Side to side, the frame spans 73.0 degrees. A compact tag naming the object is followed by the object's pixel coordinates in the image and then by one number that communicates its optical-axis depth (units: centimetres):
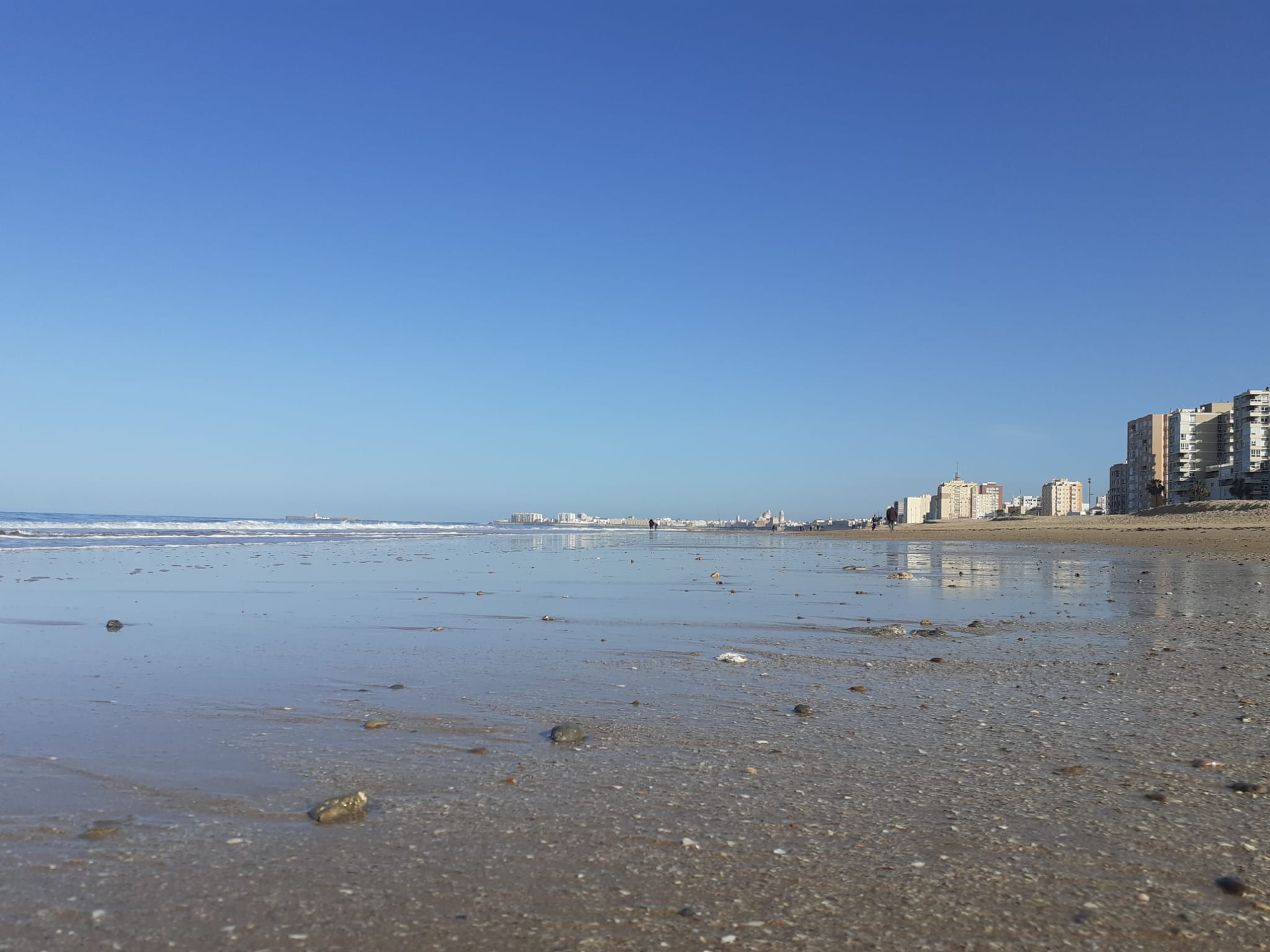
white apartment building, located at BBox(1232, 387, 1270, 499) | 11994
